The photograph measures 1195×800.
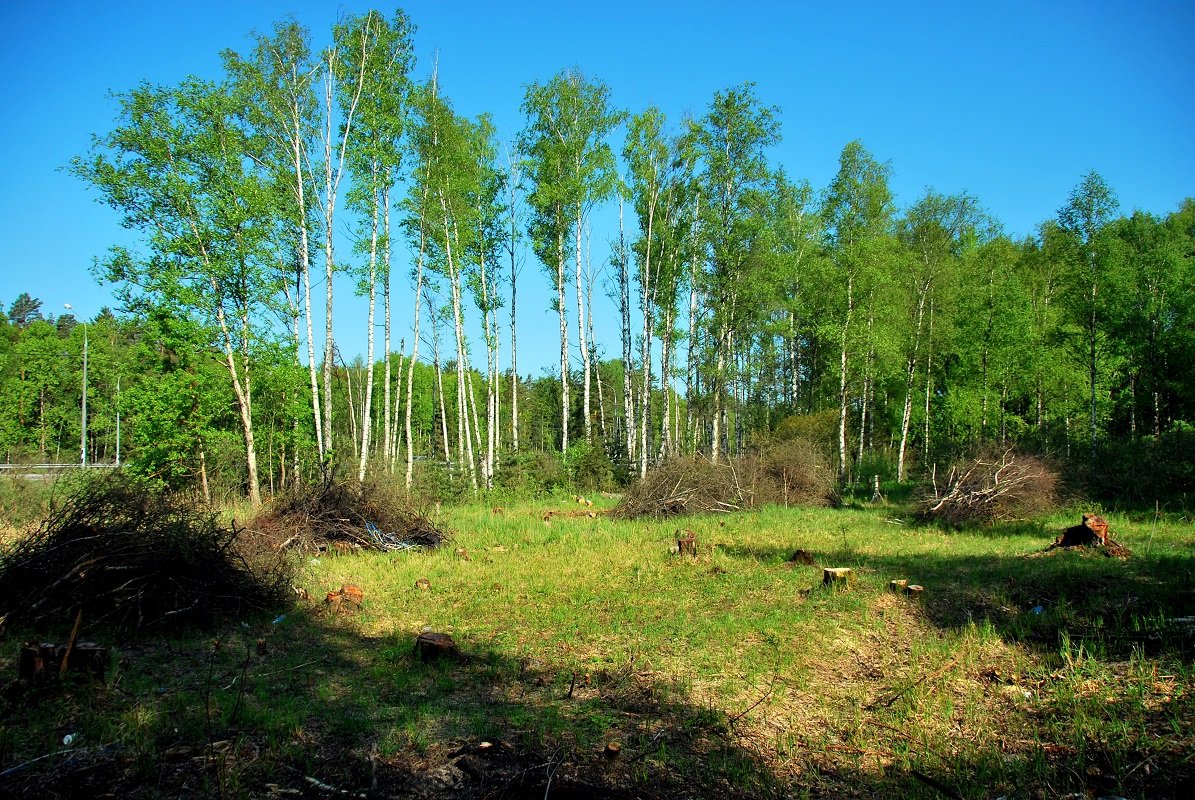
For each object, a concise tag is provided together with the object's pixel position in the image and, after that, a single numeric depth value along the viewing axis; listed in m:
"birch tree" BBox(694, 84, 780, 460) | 21.58
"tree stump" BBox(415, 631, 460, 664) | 5.79
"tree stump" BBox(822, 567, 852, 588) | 7.69
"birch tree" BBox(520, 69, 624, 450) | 22.45
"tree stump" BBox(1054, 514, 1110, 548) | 9.27
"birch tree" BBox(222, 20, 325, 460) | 17.38
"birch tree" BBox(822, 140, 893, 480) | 22.42
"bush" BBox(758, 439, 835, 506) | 17.48
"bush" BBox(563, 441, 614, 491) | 22.83
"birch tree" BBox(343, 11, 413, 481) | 18.56
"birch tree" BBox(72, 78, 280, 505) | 15.55
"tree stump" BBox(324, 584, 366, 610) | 7.45
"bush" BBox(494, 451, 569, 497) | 21.20
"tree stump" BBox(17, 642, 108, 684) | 4.25
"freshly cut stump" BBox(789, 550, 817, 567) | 9.04
